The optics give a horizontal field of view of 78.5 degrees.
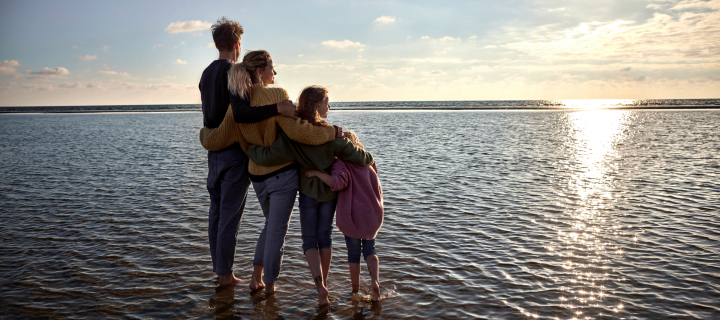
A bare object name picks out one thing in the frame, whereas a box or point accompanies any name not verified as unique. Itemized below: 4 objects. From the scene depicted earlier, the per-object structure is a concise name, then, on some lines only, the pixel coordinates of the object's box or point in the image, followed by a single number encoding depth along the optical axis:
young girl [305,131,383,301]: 4.02
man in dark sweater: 3.69
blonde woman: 3.72
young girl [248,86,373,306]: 3.81
